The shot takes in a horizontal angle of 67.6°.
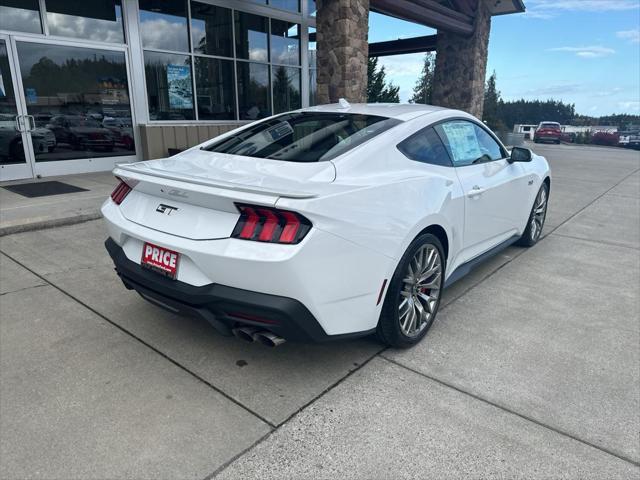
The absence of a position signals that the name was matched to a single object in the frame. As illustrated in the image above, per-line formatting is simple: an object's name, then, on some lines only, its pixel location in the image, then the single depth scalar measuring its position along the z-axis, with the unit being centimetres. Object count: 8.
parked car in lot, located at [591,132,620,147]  3507
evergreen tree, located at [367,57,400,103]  3256
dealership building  851
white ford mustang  231
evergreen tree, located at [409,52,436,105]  3697
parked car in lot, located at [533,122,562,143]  3362
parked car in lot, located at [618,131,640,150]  3177
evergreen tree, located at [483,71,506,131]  2631
